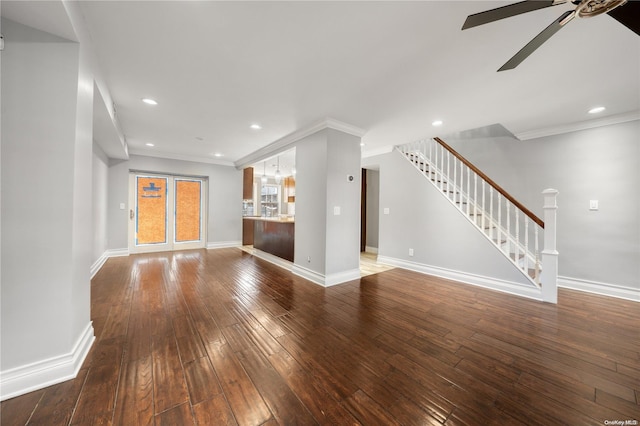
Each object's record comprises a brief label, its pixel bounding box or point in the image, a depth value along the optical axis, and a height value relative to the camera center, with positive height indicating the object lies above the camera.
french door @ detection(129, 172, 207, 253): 5.88 +0.03
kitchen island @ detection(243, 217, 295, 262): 4.68 -0.52
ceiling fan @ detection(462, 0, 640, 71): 1.23 +1.15
